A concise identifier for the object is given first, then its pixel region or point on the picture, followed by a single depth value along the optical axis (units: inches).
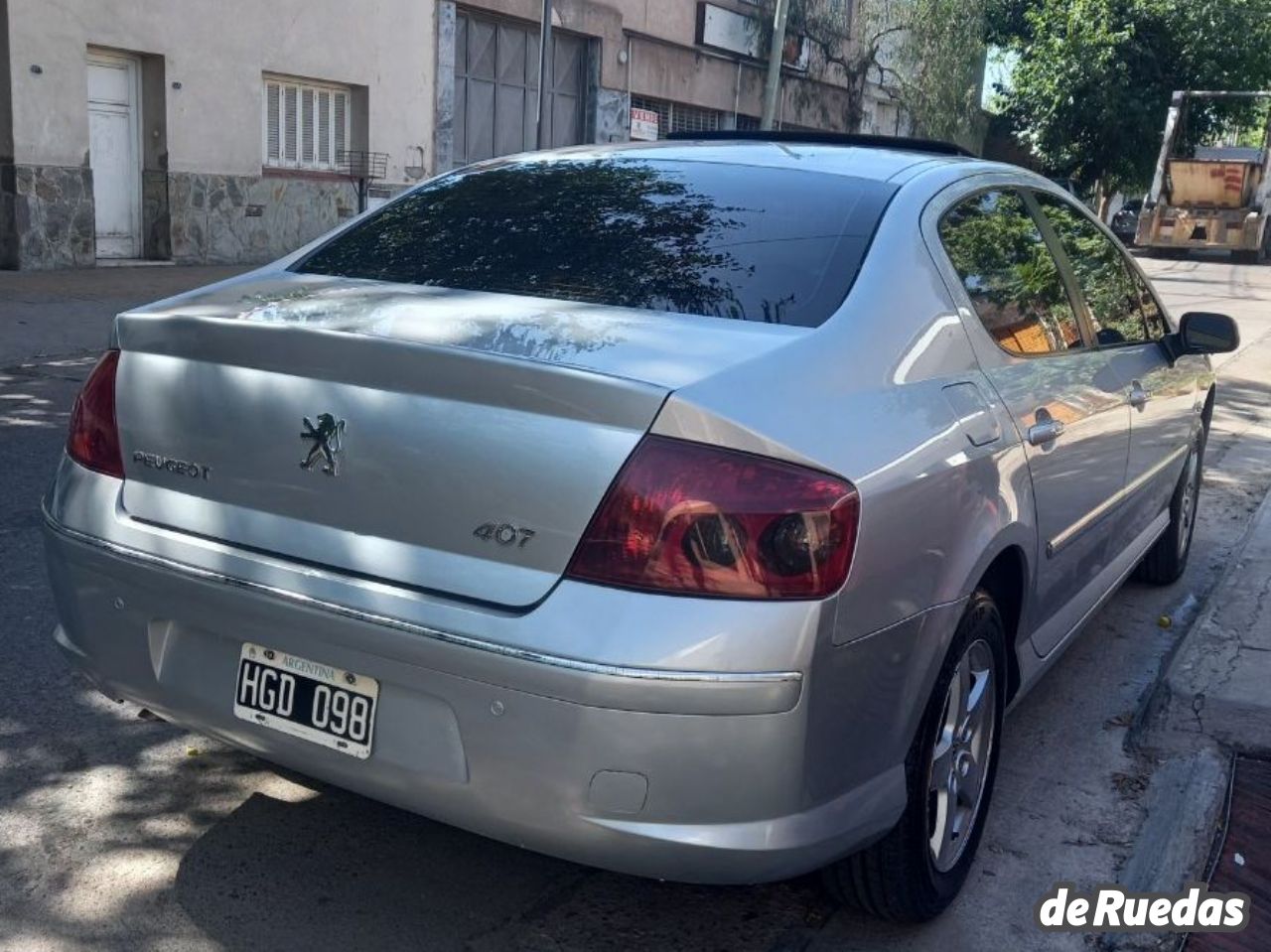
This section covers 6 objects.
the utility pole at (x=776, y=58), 814.5
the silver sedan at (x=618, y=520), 95.3
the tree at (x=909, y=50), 1180.5
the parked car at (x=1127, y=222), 1311.5
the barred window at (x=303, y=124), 718.5
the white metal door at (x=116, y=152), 629.0
